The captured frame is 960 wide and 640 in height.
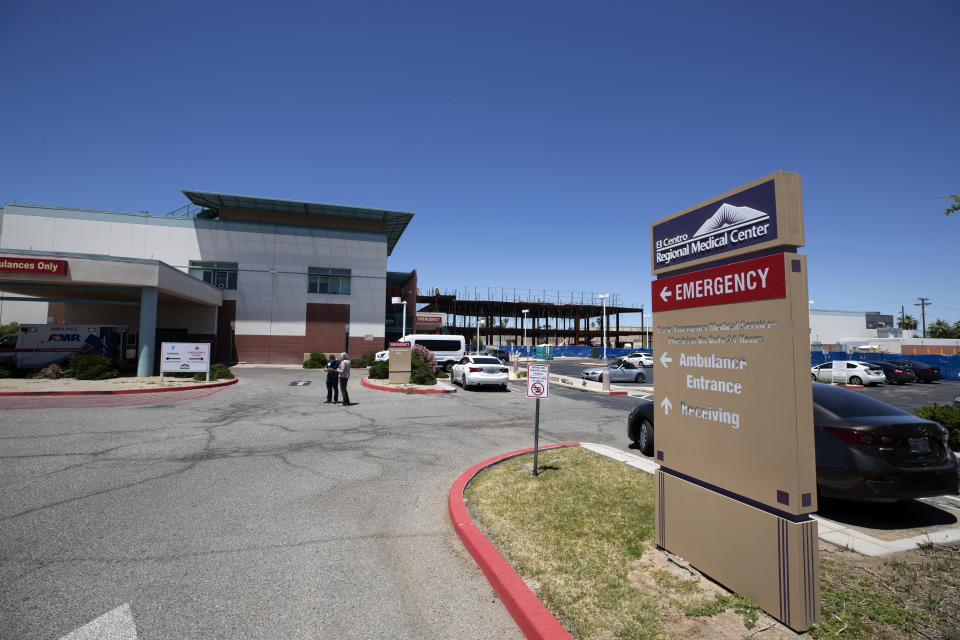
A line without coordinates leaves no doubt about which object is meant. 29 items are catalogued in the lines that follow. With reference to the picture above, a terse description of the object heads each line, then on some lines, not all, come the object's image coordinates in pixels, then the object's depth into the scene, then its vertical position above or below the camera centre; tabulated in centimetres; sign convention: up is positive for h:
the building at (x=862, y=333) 6062 +276
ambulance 2025 -22
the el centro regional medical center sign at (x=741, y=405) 301 -45
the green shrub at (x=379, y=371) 2247 -145
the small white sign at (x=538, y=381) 700 -58
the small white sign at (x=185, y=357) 1936 -75
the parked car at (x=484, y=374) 1914 -131
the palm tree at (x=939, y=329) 8218 +371
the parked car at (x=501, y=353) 5446 -123
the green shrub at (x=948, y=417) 798 -123
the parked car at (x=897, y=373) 2788 -155
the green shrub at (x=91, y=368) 1847 -121
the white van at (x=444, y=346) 2900 -20
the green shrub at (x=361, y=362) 3525 -157
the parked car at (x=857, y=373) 2538 -144
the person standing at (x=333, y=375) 1433 -107
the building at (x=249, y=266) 3447 +627
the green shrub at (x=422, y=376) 1994 -148
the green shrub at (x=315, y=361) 3466 -151
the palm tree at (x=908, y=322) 9588 +573
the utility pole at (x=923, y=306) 8125 +784
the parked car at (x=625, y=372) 2655 -159
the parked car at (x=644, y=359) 4172 -134
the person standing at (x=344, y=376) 1415 -110
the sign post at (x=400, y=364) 1981 -95
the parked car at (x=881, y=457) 465 -116
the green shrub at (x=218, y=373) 2030 -153
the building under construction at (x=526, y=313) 7318 +557
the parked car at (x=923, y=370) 2889 -137
